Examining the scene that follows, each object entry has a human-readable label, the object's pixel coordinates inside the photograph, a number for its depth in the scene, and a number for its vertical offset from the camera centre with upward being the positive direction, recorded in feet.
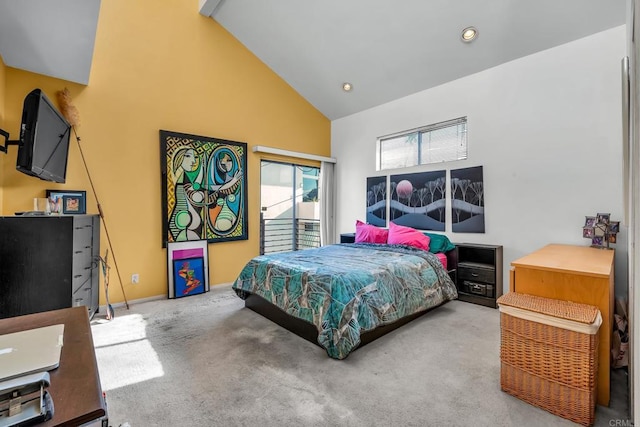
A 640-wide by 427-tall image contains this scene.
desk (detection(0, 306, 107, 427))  1.81 -1.23
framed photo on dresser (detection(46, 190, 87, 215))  9.87 +0.42
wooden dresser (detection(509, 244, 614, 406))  5.59 -1.51
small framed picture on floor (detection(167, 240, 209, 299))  12.52 -2.47
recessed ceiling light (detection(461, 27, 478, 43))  10.77 +6.55
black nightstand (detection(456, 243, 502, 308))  11.34 -2.52
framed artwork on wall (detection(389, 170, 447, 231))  13.58 +0.52
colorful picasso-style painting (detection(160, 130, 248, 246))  12.63 +1.09
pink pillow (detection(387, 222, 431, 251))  12.48 -1.20
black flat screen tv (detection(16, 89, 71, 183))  6.52 +1.82
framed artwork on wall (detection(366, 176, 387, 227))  15.80 +0.54
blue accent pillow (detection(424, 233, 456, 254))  12.33 -1.45
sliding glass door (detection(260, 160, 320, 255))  16.11 +0.24
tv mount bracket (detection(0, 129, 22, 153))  6.59 +1.64
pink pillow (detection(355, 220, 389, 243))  14.19 -1.15
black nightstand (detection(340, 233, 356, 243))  16.08 -1.49
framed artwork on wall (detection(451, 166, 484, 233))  12.33 +0.42
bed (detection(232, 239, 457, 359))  7.48 -2.42
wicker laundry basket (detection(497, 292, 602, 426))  5.09 -2.69
